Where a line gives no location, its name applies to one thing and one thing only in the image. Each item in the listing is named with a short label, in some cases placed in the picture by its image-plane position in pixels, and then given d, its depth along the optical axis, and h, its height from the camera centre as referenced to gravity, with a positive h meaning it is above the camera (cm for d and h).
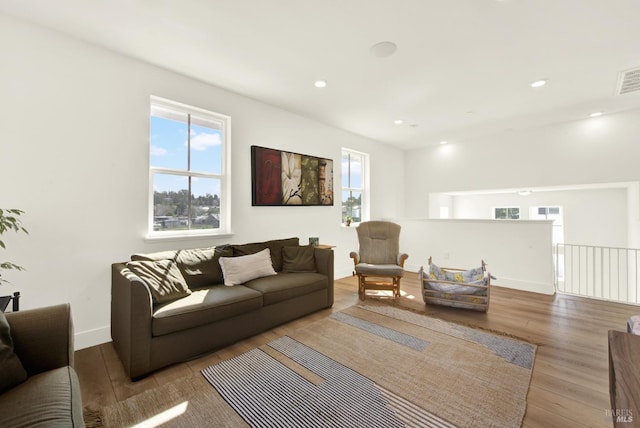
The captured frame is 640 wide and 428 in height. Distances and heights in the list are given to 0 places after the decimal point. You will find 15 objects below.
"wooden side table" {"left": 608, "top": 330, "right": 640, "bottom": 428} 85 -60
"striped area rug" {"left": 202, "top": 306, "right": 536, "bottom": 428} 161 -117
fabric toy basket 317 -86
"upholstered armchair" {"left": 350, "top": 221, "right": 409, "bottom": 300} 377 -57
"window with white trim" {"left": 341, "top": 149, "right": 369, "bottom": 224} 520 +61
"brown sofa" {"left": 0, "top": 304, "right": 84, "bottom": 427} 100 -74
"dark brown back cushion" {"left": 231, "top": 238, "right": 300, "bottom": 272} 310 -38
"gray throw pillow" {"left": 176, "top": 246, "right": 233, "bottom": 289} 262 -50
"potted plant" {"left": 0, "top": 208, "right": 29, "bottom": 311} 161 -12
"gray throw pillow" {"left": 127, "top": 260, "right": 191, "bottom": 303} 219 -54
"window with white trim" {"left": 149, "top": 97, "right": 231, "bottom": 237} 290 +53
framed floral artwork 361 +57
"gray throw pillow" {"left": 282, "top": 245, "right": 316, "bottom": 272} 335 -54
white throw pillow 281 -56
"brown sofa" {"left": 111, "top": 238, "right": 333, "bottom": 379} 196 -76
